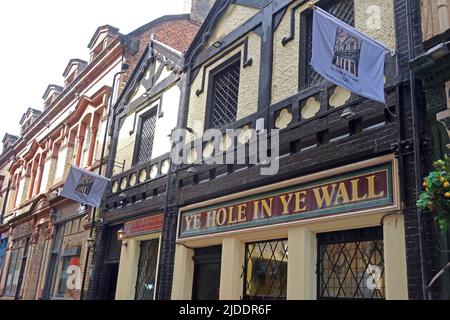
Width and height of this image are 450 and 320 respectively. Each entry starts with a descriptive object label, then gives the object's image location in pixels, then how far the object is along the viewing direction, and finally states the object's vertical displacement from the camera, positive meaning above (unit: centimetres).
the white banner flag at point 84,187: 1301 +340
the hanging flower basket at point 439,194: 470 +139
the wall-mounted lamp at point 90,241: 1403 +209
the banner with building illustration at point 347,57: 578 +332
